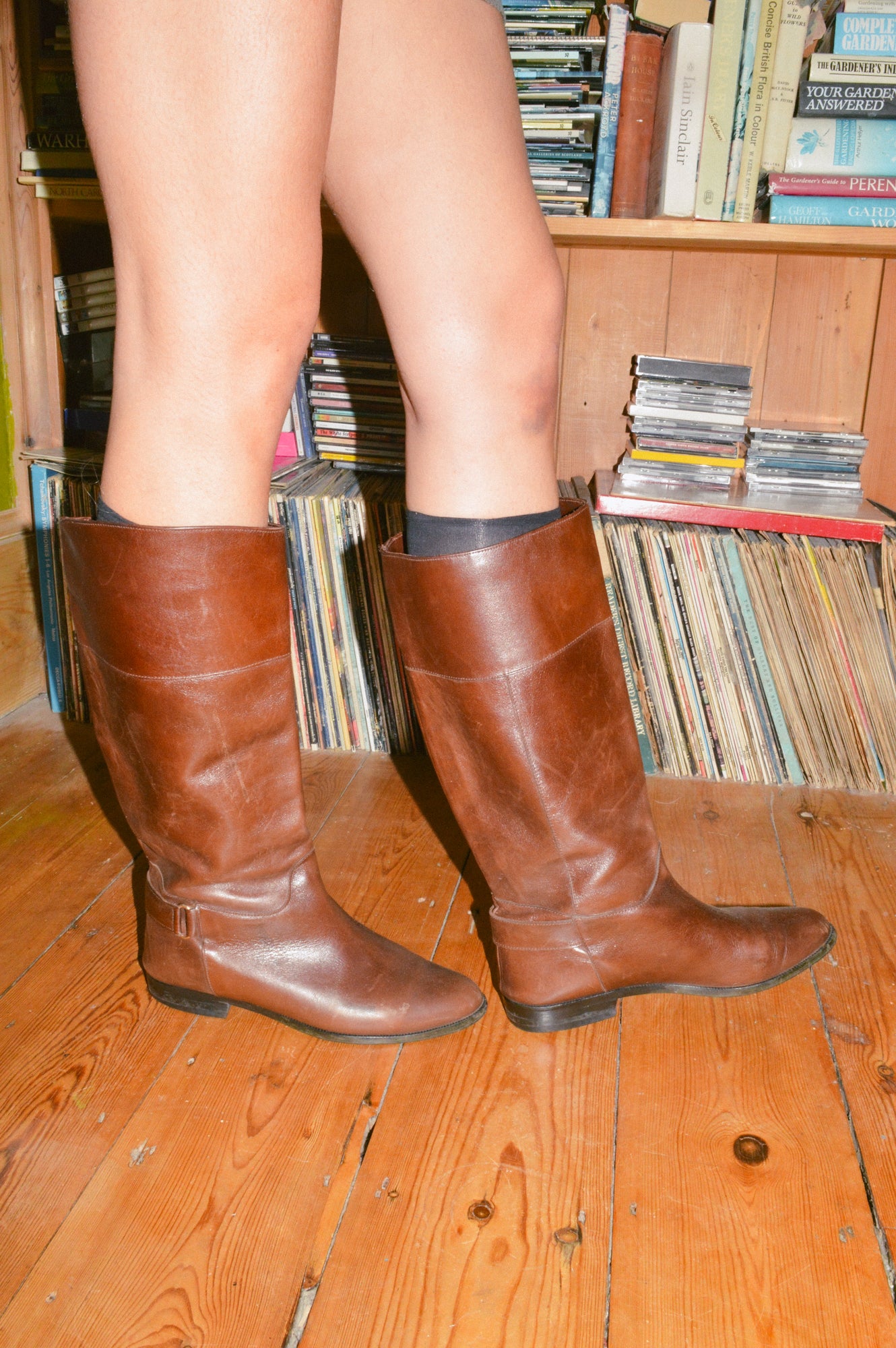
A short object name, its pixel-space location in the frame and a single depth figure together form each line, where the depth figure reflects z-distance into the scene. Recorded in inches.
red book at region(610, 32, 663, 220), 59.7
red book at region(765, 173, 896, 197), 56.2
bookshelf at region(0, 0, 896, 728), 65.4
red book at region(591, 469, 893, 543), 55.3
